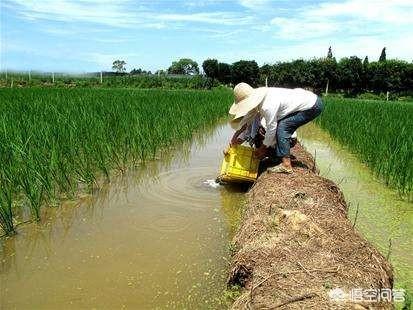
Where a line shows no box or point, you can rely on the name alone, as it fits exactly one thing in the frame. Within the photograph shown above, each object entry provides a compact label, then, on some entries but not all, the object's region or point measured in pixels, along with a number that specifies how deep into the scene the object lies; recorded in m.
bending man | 3.78
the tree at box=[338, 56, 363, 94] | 31.44
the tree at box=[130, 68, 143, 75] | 41.95
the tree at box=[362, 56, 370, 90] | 31.51
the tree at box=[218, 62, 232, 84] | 39.61
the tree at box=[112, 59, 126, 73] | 46.53
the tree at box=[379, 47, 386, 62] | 43.24
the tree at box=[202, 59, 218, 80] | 40.00
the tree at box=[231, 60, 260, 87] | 38.03
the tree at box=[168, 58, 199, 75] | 53.69
